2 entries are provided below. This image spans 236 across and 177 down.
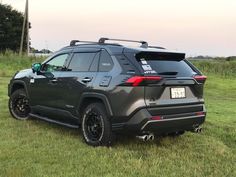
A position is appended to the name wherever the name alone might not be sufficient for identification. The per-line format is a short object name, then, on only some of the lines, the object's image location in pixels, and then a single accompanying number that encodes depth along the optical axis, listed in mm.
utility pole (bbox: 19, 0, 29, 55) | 41375
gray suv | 6484
